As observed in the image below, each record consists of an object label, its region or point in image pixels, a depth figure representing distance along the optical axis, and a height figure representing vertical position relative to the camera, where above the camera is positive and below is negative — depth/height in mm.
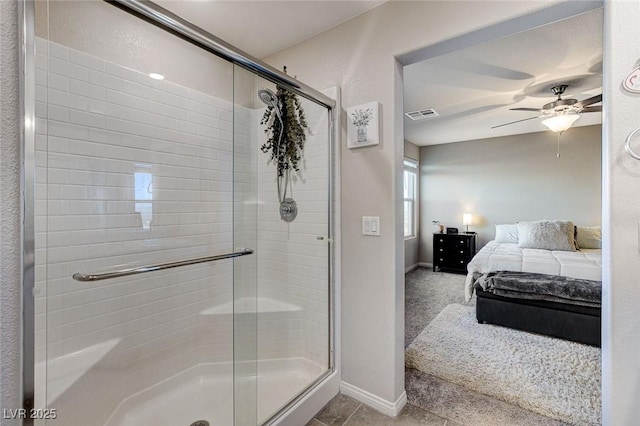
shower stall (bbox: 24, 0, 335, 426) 1396 -122
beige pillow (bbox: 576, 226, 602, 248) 4043 -375
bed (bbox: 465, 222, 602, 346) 2512 -769
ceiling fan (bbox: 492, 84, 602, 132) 2883 +1032
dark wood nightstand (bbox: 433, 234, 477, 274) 5008 -709
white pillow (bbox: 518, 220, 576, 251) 3898 -347
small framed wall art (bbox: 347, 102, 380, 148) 1718 +529
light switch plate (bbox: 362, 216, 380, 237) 1746 -86
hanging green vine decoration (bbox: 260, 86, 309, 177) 2062 +573
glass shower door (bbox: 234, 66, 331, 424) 1859 -188
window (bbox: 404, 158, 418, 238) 5590 +281
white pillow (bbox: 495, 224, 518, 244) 4609 -373
